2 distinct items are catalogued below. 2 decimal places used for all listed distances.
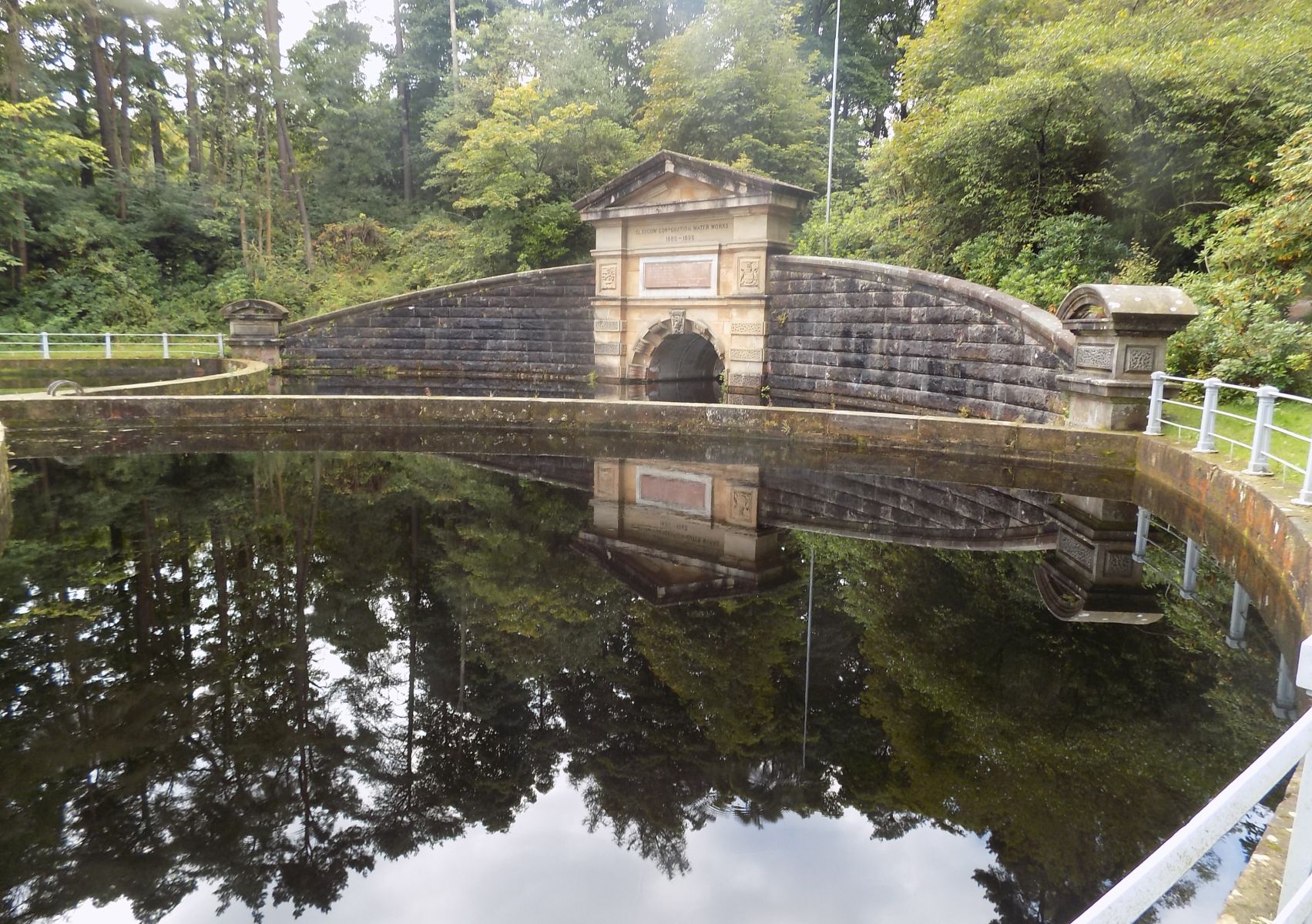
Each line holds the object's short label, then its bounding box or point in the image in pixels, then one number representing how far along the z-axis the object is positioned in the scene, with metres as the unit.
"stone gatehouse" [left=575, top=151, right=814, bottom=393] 15.37
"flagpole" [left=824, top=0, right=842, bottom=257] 17.88
